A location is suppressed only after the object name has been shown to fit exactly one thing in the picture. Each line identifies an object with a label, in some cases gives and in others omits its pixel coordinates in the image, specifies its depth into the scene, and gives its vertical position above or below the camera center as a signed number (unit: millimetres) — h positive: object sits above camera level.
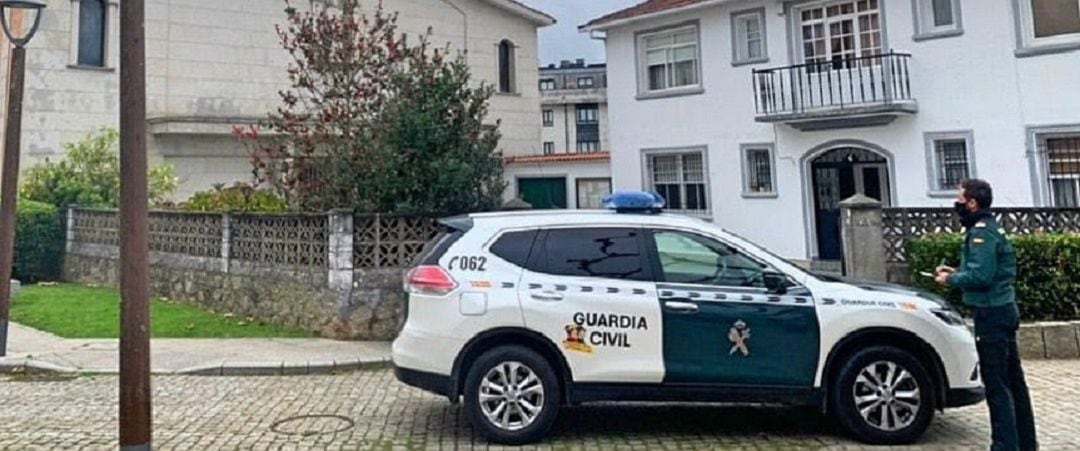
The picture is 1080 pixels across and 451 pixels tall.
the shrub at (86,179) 17297 +2618
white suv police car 5734 -600
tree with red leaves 10586 +2267
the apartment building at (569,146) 22375 +9740
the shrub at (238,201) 13650 +1570
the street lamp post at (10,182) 9492 +1421
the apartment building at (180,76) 19125 +5911
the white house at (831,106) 14312 +3392
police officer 5129 -480
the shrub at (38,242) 16297 +1051
